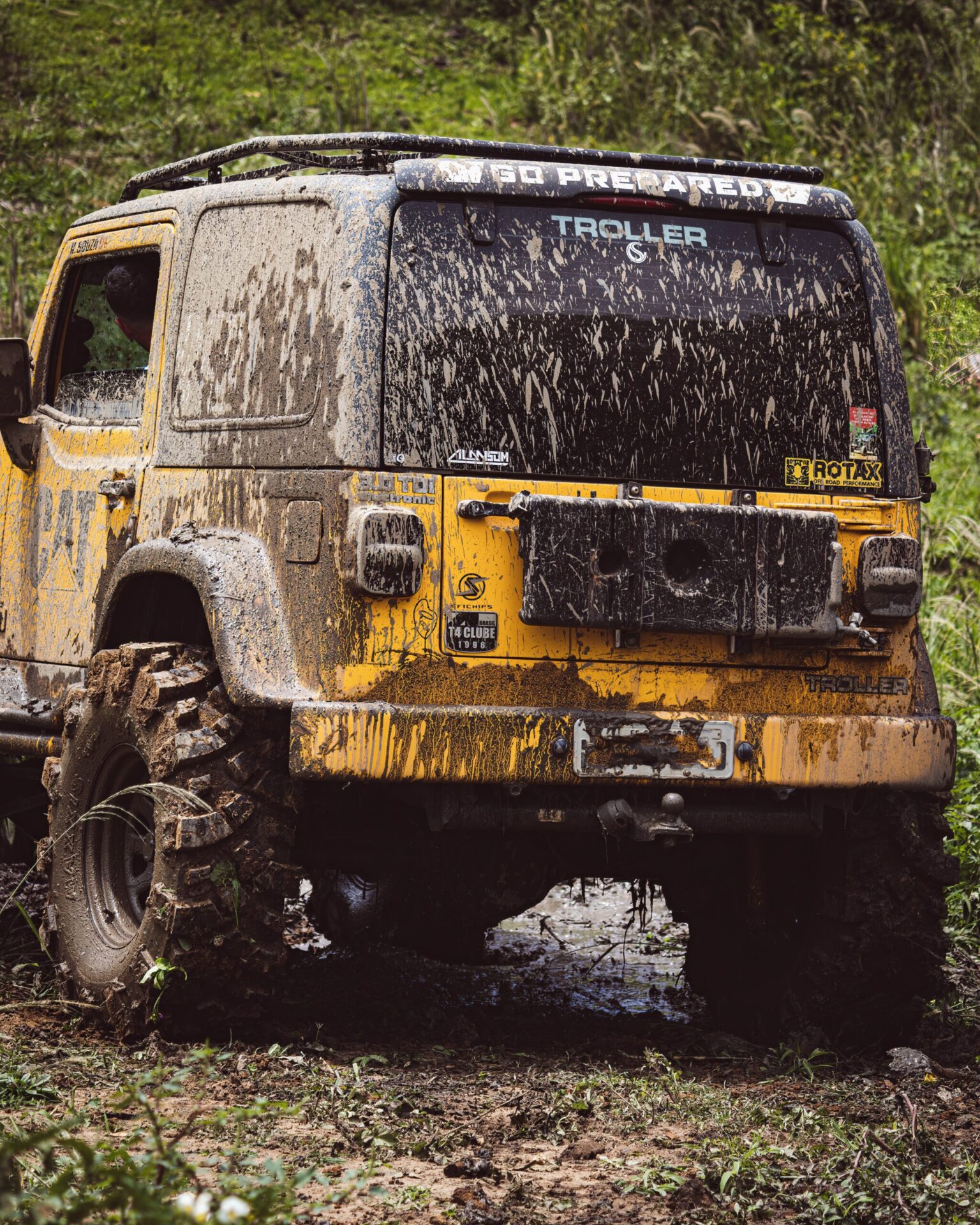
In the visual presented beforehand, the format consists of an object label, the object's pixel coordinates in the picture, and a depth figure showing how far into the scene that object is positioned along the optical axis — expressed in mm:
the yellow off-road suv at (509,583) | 8665
